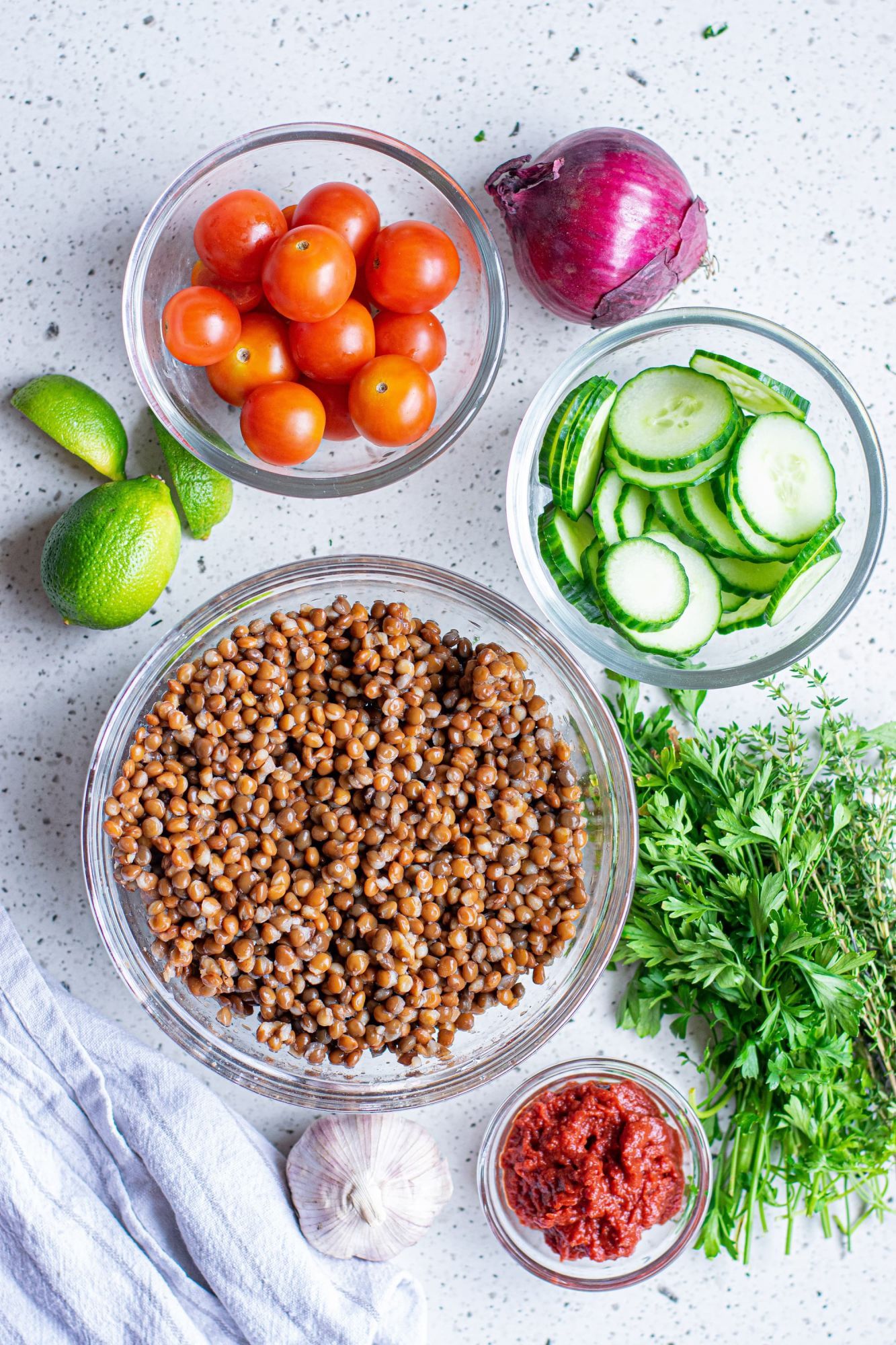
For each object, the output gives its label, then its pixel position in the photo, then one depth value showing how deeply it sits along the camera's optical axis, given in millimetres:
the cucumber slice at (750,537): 707
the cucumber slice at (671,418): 703
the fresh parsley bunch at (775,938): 723
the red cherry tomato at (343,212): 704
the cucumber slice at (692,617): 713
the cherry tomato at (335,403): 720
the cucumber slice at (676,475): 710
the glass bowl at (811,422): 720
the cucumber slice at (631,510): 721
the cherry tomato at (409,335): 712
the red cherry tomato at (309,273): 681
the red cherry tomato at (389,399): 697
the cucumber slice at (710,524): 717
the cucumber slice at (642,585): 704
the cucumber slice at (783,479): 706
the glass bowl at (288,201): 716
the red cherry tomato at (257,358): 711
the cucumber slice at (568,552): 721
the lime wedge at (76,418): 716
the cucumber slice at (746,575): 725
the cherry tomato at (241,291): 713
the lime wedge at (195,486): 724
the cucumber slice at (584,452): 711
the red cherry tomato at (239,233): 699
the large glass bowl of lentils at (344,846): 689
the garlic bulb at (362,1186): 727
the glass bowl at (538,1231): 740
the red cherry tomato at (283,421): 700
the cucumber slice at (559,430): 715
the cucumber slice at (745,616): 730
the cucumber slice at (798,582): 706
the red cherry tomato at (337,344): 699
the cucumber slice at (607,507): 716
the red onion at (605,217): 707
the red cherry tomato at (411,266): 699
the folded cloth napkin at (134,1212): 714
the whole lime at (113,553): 700
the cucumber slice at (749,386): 720
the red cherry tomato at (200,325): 694
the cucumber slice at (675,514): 722
